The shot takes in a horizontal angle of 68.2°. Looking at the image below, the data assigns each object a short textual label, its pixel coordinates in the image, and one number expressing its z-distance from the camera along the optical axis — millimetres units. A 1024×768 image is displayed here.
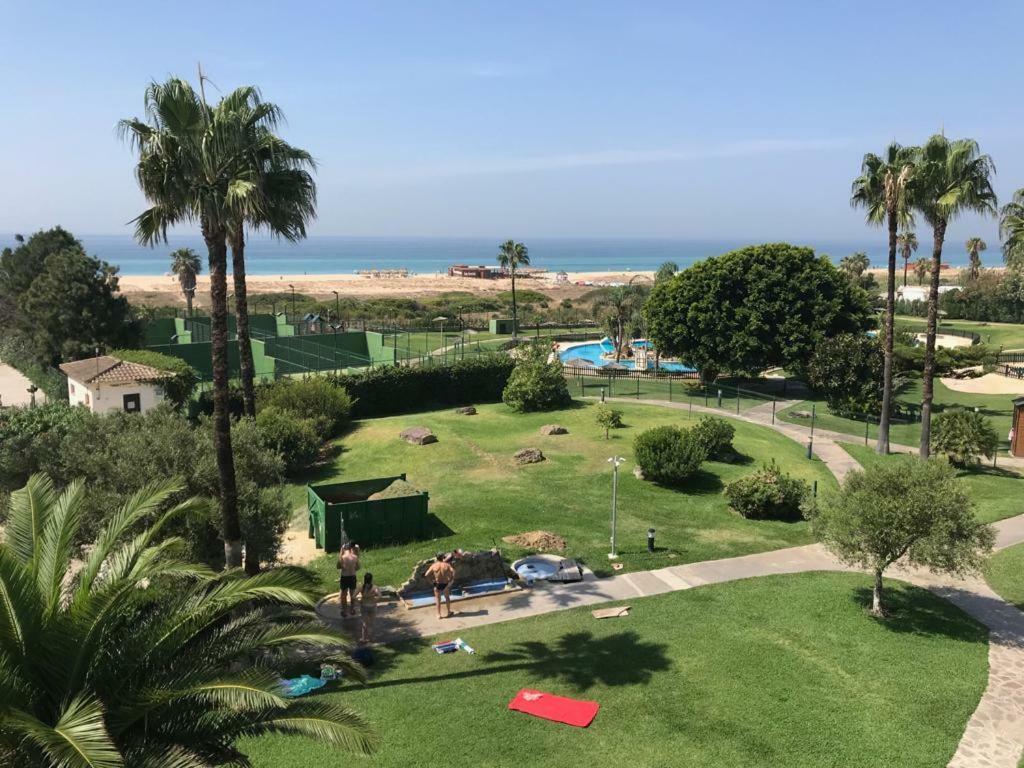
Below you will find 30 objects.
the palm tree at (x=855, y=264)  97712
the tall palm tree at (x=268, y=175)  14297
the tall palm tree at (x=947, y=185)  27469
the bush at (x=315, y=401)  35000
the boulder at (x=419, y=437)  32812
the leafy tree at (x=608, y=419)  33812
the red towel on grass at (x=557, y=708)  12656
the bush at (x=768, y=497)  24844
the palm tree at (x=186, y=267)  74500
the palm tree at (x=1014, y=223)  31281
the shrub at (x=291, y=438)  30516
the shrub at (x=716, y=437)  29844
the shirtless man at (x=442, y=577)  17061
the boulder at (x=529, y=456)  30000
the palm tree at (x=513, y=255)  79562
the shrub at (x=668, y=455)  27047
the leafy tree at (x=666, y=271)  79056
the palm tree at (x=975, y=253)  100438
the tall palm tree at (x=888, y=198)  28984
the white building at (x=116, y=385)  34656
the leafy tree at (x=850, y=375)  41375
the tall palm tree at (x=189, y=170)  13539
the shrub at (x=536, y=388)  39188
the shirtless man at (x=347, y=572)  16719
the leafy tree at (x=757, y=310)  47031
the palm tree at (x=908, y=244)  60297
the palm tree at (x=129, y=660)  7422
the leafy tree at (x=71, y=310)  46084
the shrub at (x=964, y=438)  30922
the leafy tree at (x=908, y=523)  15695
